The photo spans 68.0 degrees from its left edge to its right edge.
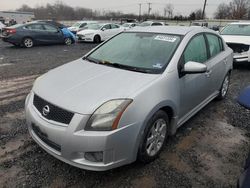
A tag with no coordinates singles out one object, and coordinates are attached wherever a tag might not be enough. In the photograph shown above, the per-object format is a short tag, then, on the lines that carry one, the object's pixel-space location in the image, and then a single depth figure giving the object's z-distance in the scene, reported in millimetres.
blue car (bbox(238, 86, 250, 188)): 1242
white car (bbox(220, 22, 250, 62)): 6226
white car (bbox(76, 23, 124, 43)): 12929
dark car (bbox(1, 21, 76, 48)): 9959
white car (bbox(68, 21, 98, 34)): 16615
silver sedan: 1840
